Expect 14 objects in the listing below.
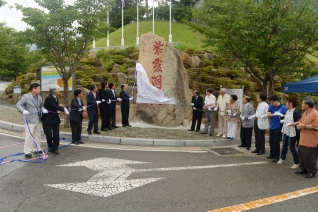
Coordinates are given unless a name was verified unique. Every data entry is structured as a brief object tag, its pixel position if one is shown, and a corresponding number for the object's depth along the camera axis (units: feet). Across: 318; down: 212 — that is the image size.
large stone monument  35.76
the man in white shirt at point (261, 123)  23.62
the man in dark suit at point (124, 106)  33.55
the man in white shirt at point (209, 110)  31.35
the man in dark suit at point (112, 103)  32.04
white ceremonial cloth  34.82
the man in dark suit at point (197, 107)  32.99
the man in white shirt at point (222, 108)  30.70
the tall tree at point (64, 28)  28.25
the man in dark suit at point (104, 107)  30.42
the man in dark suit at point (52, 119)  21.80
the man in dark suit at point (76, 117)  24.77
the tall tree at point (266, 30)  30.27
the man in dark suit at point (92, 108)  27.86
